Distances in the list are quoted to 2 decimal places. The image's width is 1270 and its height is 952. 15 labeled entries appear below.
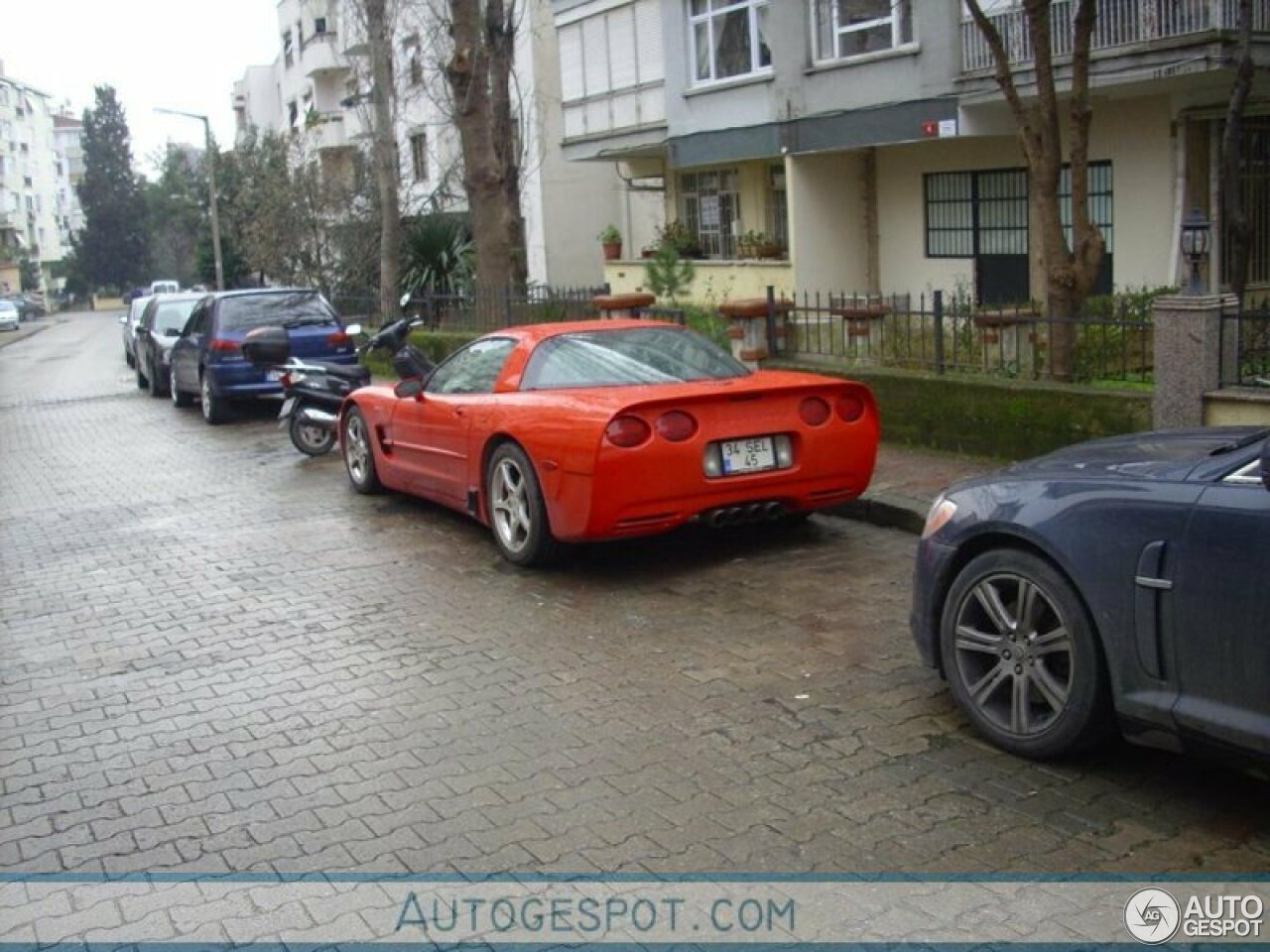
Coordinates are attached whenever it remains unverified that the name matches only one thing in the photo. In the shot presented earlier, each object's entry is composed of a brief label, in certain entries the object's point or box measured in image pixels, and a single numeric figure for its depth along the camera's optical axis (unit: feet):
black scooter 44.75
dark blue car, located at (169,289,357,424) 54.85
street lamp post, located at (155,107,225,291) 146.00
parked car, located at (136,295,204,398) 68.74
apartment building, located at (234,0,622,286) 111.24
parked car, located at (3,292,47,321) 258.74
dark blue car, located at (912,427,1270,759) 13.87
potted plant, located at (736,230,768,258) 82.17
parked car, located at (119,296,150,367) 83.87
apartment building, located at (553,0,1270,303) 58.44
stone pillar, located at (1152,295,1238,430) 28.19
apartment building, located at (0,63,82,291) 343.26
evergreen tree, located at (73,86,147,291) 337.31
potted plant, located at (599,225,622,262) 95.91
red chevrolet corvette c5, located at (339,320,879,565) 24.93
